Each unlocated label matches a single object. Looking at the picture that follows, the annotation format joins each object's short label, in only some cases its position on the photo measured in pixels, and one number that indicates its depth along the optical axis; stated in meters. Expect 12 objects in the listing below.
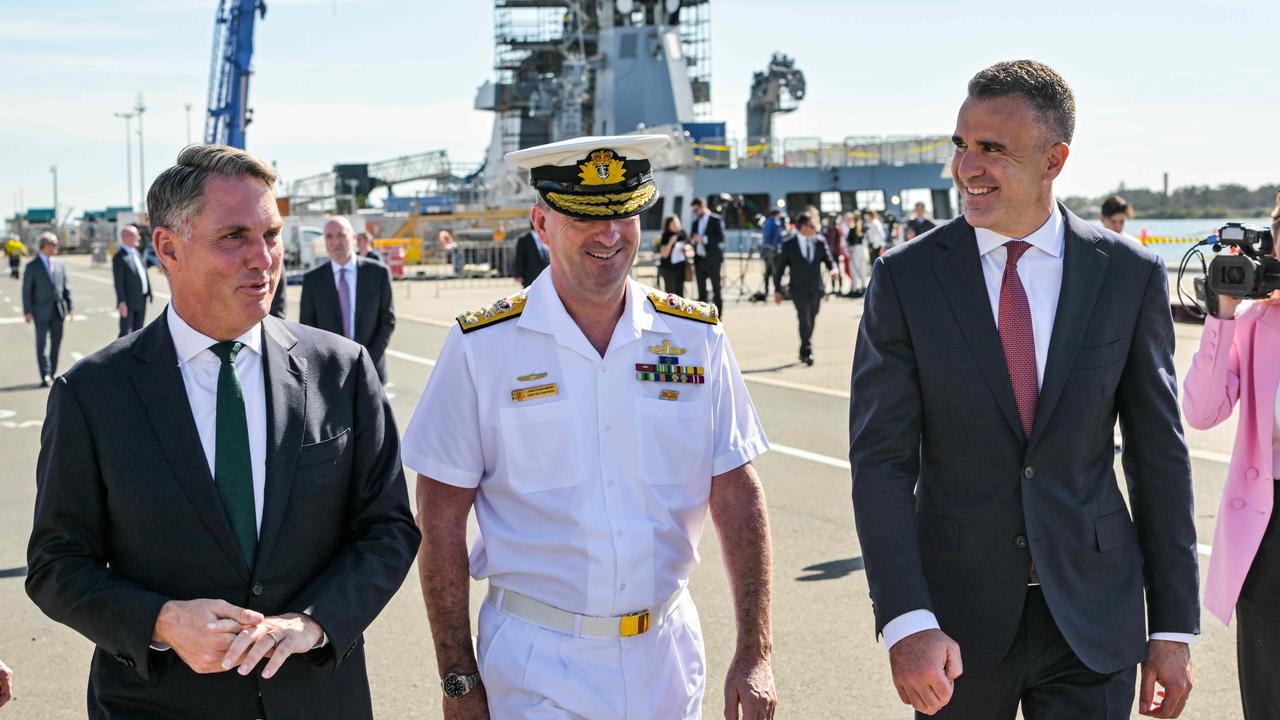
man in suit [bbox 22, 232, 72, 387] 16.22
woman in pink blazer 3.63
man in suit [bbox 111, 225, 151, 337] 15.42
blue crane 58.88
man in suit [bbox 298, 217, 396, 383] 9.70
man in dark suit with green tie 2.73
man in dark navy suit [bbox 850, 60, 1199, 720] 3.02
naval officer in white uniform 3.01
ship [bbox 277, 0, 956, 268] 47.38
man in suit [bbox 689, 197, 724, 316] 21.80
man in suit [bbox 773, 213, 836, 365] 16.20
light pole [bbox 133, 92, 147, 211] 117.66
